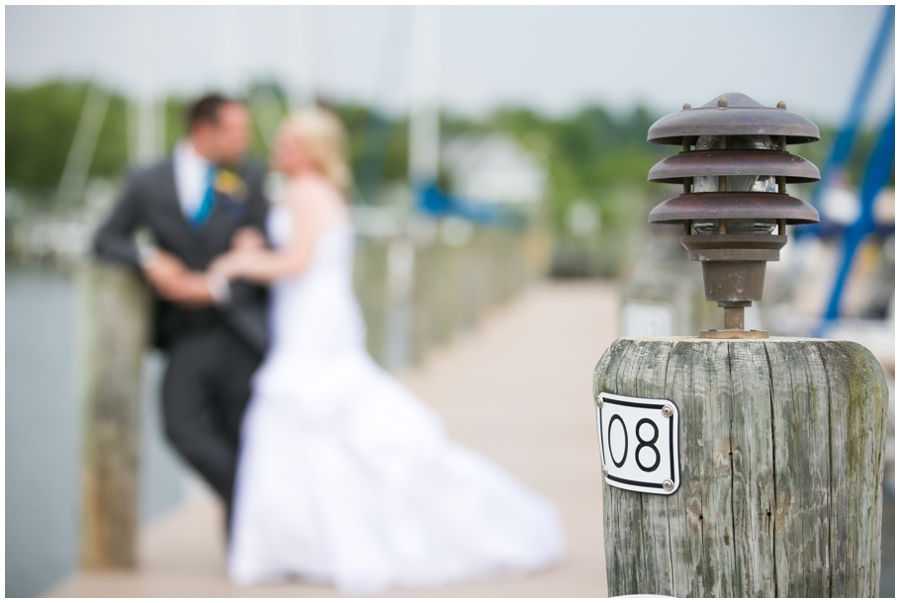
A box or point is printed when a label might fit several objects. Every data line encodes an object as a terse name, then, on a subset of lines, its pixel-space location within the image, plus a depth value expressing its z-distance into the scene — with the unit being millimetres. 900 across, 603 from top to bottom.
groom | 4312
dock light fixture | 1780
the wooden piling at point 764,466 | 1690
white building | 65438
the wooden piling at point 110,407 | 4230
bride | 4316
